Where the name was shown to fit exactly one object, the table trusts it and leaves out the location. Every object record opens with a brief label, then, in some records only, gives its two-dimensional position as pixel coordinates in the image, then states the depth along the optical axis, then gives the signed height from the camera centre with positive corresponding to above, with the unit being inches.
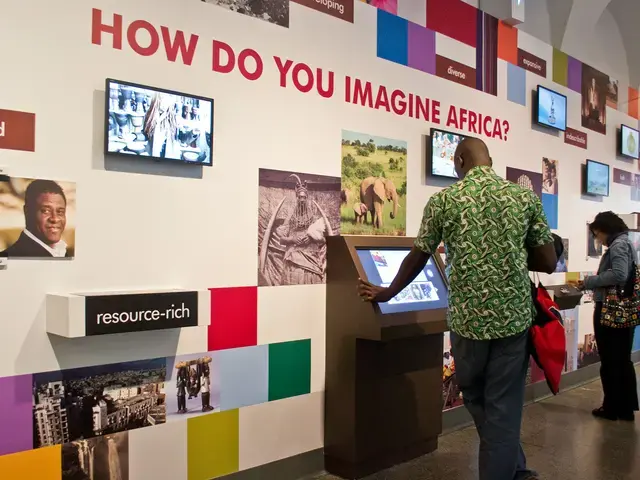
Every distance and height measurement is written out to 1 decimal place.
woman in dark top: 178.7 -26.3
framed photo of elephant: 142.2 +14.6
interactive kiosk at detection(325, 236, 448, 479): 129.2 -24.9
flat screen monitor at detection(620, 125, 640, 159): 263.3 +46.9
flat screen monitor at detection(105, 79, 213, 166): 100.7 +20.7
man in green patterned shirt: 100.7 -5.7
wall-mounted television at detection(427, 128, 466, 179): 162.2 +25.3
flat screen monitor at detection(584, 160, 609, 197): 234.5 +27.2
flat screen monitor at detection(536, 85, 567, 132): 205.3 +48.0
